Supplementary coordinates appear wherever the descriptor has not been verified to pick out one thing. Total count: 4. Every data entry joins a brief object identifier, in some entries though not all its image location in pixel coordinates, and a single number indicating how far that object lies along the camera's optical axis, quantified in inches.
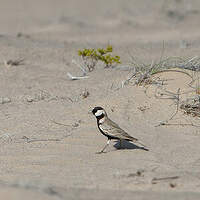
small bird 452.4
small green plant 801.7
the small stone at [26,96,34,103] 657.6
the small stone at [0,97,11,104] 665.0
